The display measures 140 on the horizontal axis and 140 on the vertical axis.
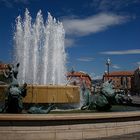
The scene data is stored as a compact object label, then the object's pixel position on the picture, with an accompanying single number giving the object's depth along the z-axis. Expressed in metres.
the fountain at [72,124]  4.71
